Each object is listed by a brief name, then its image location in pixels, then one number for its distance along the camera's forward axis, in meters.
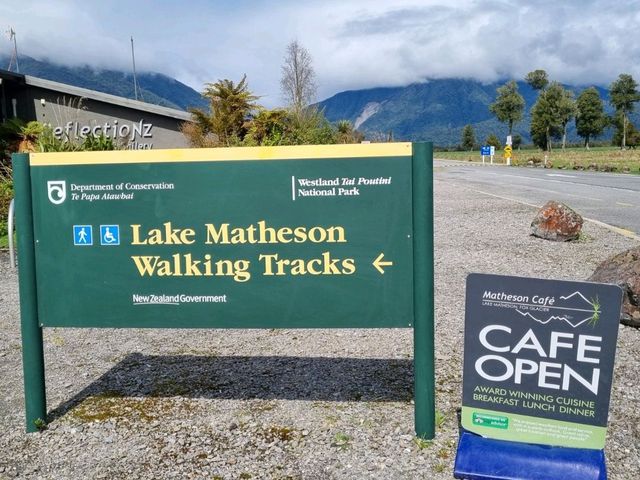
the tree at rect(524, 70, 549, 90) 102.56
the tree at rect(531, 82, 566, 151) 95.12
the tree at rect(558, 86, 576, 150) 95.03
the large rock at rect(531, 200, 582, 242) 9.73
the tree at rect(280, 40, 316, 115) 46.53
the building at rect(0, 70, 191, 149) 19.09
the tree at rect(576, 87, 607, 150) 110.69
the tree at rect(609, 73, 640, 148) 97.75
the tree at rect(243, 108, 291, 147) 18.59
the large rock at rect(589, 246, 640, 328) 5.47
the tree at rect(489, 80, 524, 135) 106.88
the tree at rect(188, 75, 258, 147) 19.16
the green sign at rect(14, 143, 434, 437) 3.38
